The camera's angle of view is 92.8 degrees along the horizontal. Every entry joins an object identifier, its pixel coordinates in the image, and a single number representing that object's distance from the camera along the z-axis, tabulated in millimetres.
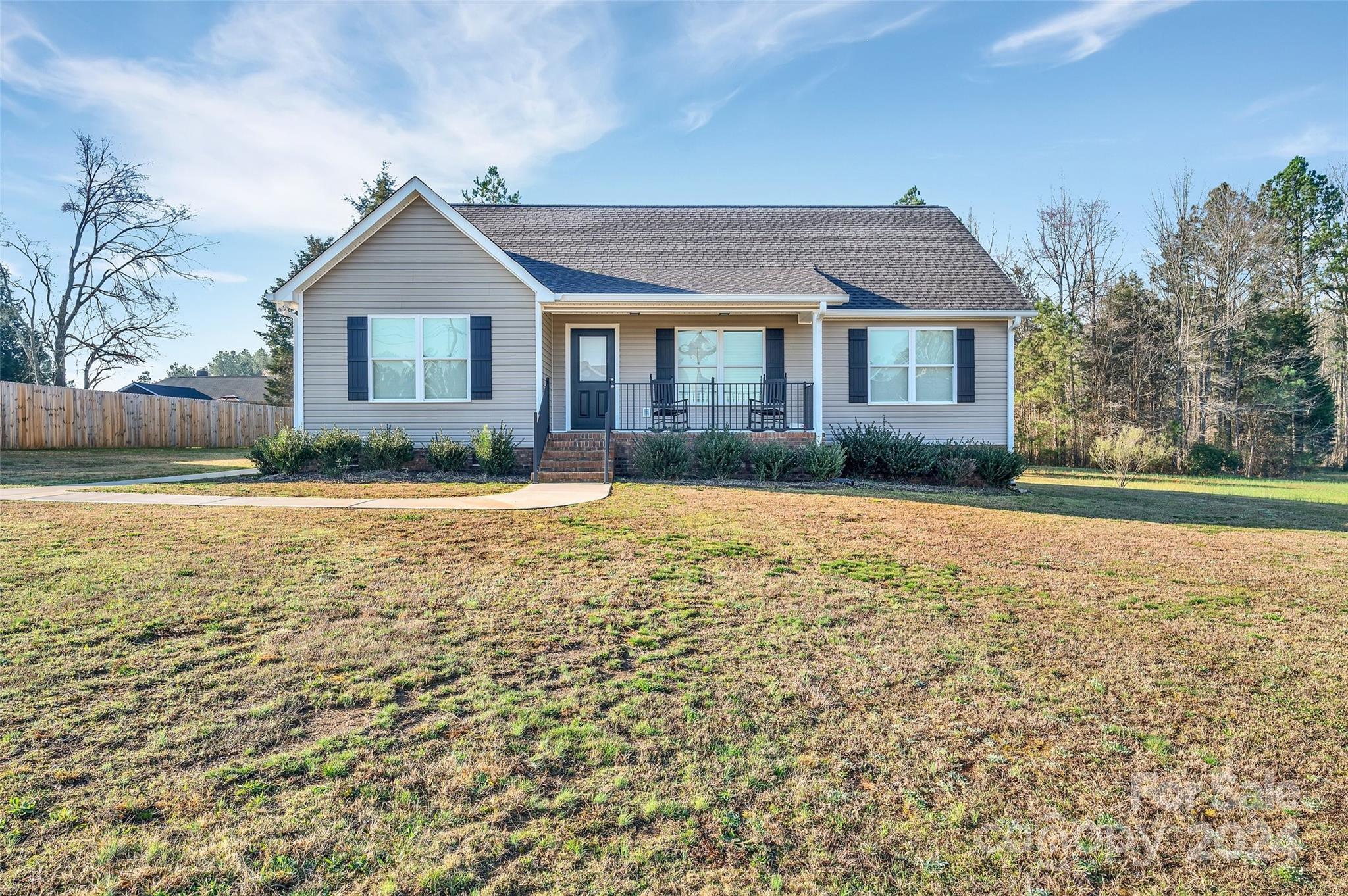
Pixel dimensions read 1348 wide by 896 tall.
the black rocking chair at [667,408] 12828
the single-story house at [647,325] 12211
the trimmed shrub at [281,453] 11180
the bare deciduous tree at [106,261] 27547
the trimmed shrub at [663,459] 11055
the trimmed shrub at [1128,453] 16281
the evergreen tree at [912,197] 27156
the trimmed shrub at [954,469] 11641
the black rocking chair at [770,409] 12828
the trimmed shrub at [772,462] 11031
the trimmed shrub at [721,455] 11070
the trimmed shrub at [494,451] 11352
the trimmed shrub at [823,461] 11016
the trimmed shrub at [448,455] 11492
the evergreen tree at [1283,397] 23266
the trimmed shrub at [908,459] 11547
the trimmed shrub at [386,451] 11578
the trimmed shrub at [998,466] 11609
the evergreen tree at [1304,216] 28109
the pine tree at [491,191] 30844
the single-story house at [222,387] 49600
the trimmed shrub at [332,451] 11359
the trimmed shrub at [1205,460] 21750
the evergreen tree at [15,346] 27984
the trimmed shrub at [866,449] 11750
